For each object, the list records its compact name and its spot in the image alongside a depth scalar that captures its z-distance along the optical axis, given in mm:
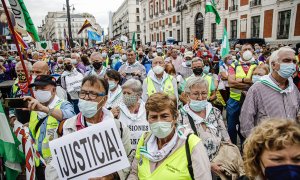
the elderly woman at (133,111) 3336
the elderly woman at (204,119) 2564
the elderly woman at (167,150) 1915
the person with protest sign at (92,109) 2439
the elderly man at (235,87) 4398
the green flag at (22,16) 3135
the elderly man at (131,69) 6255
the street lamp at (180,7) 43625
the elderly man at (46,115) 2602
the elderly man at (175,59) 8531
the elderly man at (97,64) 5936
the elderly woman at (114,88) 4195
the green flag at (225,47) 7548
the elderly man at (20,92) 3363
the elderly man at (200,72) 4840
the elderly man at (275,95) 2916
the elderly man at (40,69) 3888
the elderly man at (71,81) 5824
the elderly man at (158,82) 4938
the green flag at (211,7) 8330
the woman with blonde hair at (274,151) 1320
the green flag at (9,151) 2756
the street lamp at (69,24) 15429
